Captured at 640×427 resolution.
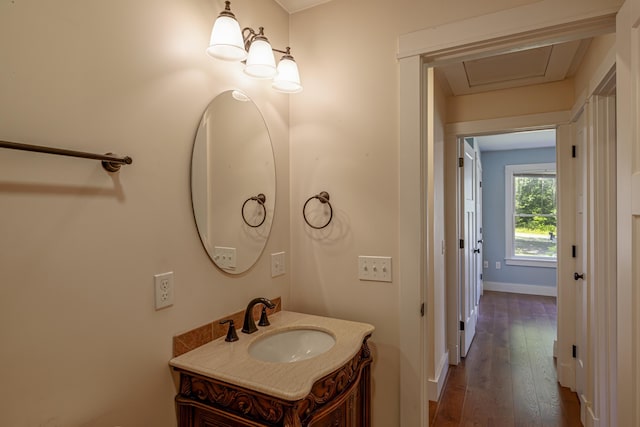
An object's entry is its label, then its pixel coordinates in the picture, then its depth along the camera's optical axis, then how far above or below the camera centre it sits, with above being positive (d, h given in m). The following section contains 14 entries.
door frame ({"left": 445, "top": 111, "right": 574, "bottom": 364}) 2.86 +0.16
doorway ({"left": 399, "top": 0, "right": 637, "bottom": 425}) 1.27 +0.70
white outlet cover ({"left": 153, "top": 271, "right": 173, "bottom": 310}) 1.12 -0.26
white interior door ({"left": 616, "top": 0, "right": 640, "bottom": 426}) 1.02 +0.00
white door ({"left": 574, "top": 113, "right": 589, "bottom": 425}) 2.27 -0.39
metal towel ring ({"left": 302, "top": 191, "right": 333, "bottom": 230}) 1.70 +0.07
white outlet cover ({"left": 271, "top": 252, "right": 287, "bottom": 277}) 1.72 -0.28
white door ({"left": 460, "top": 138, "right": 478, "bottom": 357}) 3.17 -0.44
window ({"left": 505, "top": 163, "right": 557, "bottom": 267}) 5.54 -0.09
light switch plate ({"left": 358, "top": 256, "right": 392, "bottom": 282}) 1.58 -0.27
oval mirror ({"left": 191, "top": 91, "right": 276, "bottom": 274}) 1.32 +0.14
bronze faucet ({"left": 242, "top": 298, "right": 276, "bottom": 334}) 1.40 -0.45
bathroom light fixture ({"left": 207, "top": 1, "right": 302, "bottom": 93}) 1.21 +0.63
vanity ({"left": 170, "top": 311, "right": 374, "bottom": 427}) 1.00 -0.57
